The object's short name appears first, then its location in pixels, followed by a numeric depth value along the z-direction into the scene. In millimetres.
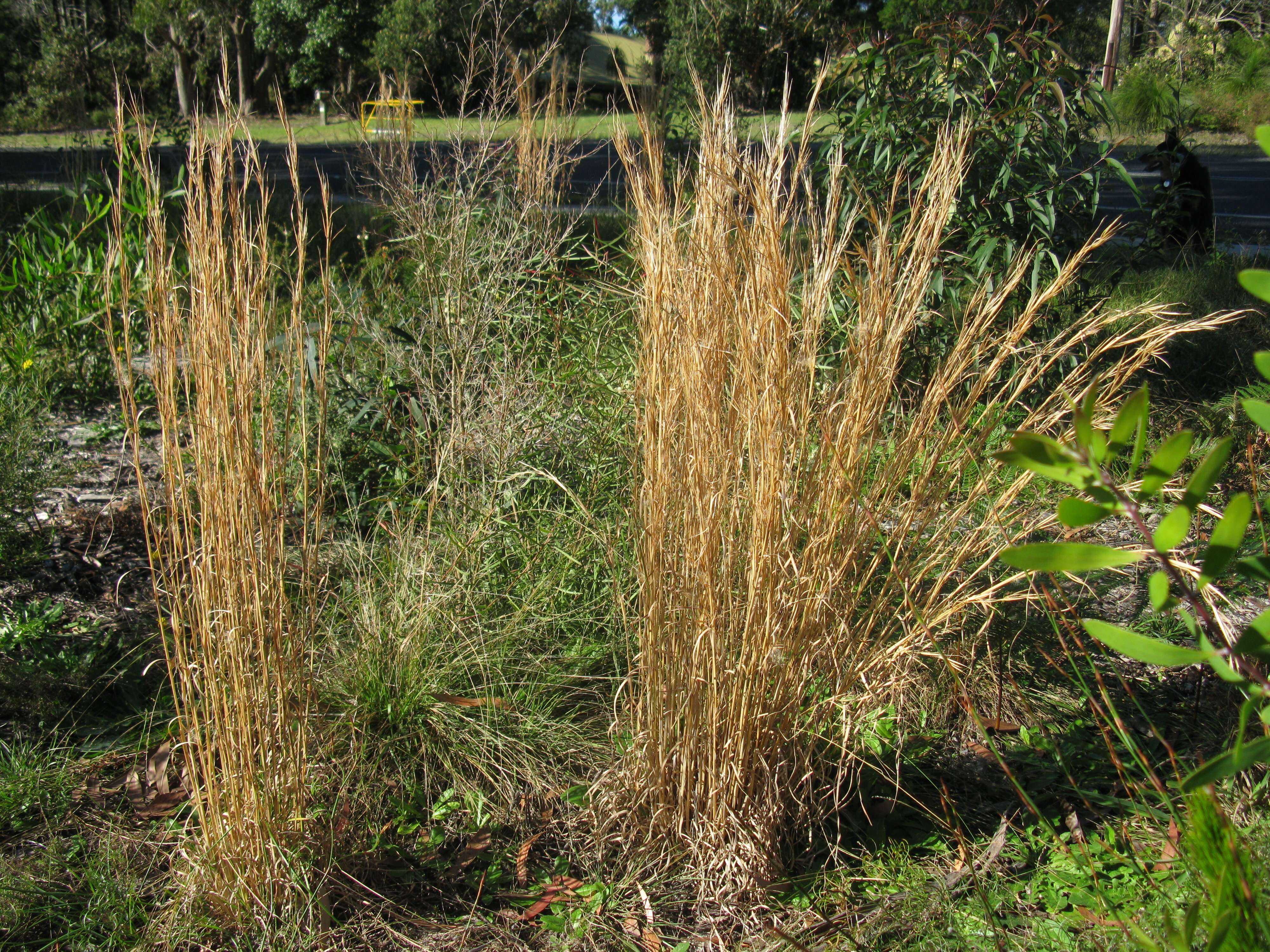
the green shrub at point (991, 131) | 3158
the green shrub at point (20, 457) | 3020
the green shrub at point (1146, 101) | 9797
